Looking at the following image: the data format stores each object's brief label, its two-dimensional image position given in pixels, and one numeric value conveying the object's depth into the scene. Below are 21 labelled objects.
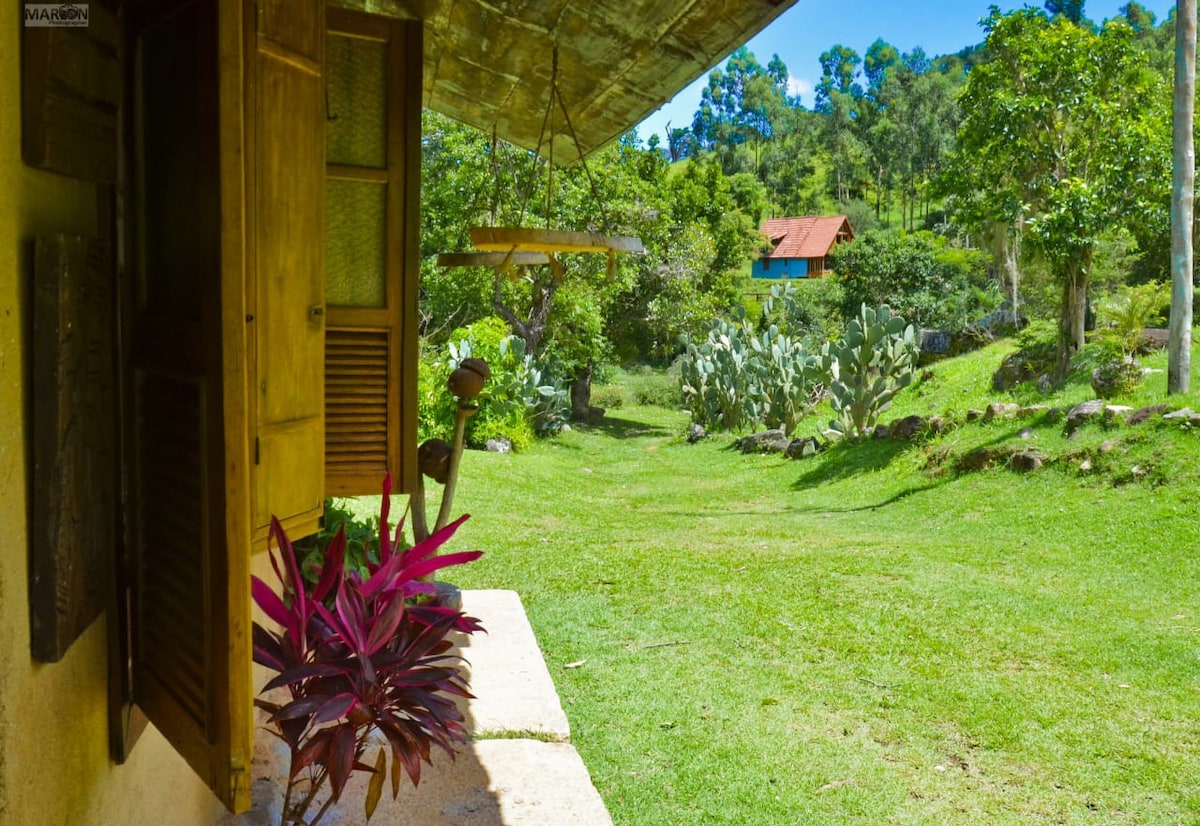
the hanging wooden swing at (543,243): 3.75
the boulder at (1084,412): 8.90
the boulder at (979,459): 9.23
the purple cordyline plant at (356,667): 2.30
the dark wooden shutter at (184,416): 1.73
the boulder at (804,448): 12.30
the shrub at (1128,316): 11.90
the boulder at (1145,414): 8.34
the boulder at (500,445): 13.17
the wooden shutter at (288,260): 2.63
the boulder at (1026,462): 8.70
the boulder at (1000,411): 10.20
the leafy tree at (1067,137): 13.12
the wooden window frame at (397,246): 3.88
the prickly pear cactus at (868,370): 12.25
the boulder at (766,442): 13.20
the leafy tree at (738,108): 82.69
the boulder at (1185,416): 8.01
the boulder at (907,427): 11.06
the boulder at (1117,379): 10.17
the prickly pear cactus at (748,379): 14.78
